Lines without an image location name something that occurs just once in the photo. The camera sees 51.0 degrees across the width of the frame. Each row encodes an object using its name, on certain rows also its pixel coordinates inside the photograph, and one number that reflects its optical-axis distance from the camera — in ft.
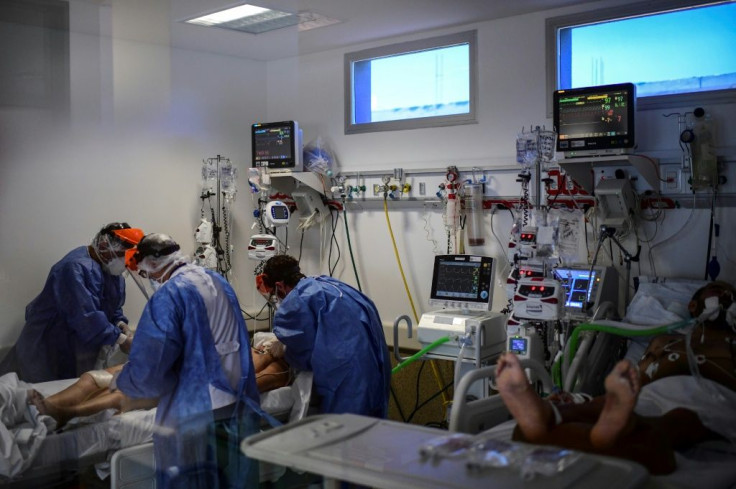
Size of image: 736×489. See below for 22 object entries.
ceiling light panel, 11.64
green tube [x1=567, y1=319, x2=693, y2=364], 8.72
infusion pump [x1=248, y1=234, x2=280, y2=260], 11.51
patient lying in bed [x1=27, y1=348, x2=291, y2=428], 8.70
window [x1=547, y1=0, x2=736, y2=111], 10.80
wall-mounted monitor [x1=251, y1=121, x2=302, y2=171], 13.58
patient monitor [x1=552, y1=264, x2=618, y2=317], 10.61
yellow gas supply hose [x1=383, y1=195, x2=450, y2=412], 14.14
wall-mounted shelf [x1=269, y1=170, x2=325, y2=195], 14.30
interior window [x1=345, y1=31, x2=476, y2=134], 13.55
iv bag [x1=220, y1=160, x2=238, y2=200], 11.27
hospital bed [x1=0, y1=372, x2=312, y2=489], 8.35
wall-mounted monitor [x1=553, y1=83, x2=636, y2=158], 10.87
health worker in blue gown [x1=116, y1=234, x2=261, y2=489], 8.34
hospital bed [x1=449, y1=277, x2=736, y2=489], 5.96
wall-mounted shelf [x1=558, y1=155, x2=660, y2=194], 10.98
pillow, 9.37
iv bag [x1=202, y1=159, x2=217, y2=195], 10.46
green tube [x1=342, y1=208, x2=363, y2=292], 14.88
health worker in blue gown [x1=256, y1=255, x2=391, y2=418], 9.57
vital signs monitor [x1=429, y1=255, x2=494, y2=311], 11.90
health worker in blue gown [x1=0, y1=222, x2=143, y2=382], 8.59
